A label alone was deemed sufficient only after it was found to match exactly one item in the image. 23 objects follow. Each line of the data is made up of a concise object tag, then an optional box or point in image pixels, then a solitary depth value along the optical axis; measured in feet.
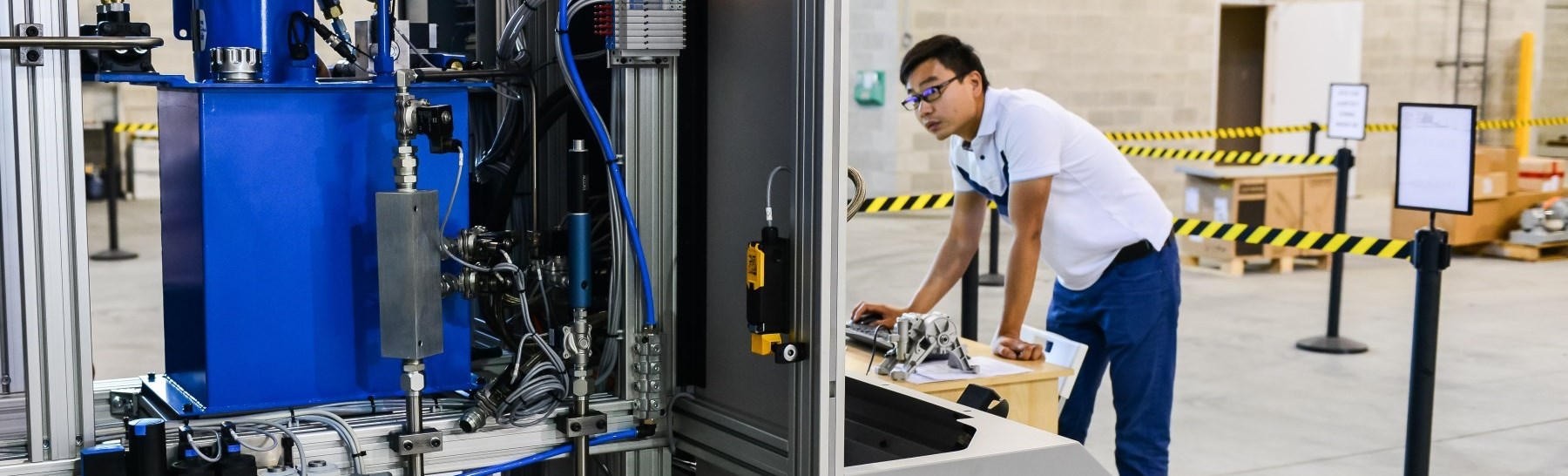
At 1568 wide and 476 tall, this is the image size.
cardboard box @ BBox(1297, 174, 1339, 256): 25.57
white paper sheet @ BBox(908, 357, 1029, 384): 8.89
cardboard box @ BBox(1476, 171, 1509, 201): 26.05
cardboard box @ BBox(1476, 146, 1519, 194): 25.81
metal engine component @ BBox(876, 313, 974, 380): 9.06
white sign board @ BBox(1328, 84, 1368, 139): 23.02
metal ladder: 41.42
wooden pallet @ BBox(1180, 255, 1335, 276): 25.53
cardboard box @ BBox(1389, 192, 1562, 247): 26.88
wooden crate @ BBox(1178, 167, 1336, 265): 24.57
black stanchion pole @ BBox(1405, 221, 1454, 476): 11.19
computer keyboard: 9.57
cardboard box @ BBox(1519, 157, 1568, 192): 27.37
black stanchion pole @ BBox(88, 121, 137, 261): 26.30
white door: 36.55
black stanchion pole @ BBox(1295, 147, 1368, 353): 18.71
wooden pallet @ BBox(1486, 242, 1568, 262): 27.07
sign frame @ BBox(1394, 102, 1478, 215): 12.71
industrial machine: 5.19
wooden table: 9.09
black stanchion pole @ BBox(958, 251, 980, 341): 16.24
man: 10.32
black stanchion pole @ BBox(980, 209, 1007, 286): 23.55
